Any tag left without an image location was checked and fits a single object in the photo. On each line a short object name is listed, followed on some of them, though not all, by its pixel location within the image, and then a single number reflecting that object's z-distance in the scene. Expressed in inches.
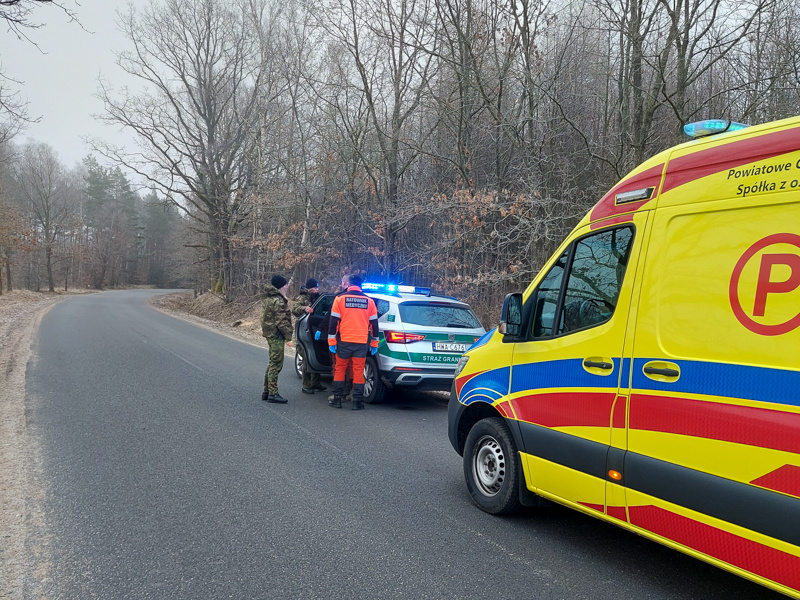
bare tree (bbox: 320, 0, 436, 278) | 660.1
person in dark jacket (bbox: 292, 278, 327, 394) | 375.6
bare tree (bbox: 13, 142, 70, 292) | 2226.9
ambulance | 102.3
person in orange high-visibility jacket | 313.7
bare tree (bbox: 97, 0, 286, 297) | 1202.0
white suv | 322.0
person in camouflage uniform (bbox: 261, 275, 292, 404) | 335.3
